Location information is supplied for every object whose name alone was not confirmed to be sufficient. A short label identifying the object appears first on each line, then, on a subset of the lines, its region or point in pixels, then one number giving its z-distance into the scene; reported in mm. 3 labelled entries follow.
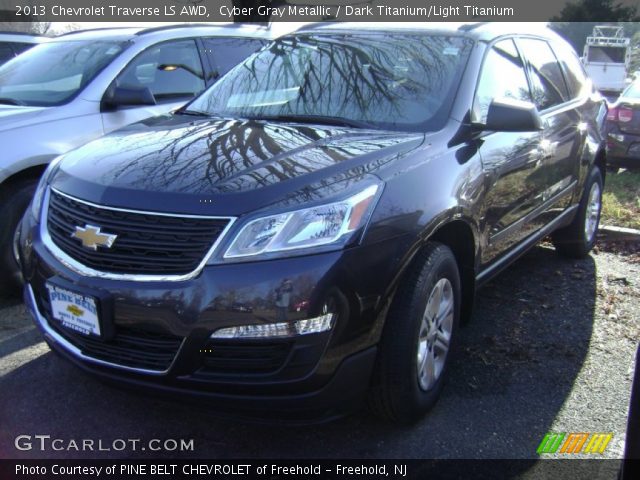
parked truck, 27812
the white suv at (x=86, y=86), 4285
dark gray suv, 2436
